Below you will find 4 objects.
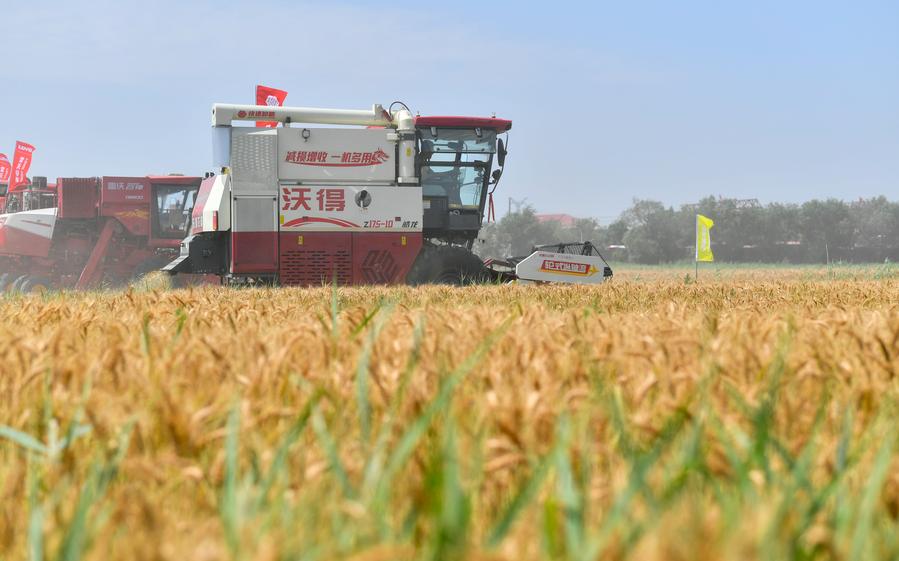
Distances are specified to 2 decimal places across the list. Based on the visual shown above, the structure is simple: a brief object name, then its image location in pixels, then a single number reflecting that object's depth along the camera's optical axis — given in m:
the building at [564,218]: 158.50
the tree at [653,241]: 90.94
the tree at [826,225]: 91.88
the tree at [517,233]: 100.62
